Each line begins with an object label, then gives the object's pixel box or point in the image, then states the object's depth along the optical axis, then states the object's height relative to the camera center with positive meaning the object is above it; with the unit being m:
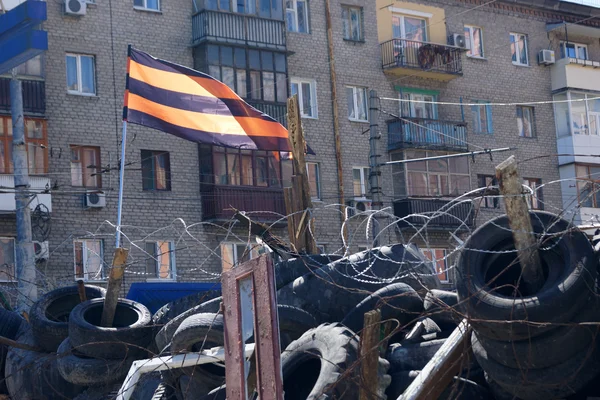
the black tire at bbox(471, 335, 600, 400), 8.16 -1.27
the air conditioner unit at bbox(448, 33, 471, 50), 38.69 +6.69
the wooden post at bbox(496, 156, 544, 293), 7.69 -0.04
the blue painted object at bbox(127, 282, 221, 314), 15.74 -0.76
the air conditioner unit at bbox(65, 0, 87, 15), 29.81 +6.87
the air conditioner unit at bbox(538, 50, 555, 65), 41.06 +6.19
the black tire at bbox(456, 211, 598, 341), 7.93 -0.50
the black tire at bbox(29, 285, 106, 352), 12.81 -0.80
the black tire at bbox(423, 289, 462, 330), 10.35 -0.83
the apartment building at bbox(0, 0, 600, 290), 29.55 +4.13
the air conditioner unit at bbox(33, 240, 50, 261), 27.98 +0.01
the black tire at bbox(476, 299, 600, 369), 8.07 -1.01
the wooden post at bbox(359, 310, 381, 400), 7.25 -0.91
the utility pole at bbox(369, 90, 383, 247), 24.06 +1.69
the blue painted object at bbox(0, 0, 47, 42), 16.52 +3.77
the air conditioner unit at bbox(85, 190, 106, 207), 29.39 +1.35
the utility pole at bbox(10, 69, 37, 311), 21.83 +1.20
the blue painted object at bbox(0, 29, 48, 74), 16.83 +3.33
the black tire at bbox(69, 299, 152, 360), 11.77 -1.00
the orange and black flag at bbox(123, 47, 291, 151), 20.23 +2.60
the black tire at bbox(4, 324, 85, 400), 12.35 -1.55
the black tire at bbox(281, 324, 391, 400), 8.89 -1.20
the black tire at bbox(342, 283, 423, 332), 10.60 -0.83
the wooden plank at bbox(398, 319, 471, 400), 8.37 -1.19
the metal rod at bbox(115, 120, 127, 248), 19.04 +1.35
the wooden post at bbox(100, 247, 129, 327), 11.23 -0.46
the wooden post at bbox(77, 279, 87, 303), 13.08 -0.55
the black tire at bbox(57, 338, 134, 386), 11.64 -1.36
